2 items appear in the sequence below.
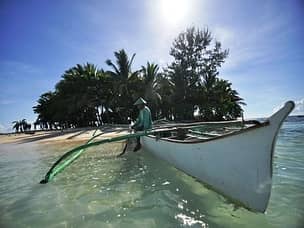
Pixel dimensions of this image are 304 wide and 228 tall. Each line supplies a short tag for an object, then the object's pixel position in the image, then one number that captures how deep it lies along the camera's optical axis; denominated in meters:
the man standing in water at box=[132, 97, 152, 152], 6.68
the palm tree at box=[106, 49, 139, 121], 21.80
